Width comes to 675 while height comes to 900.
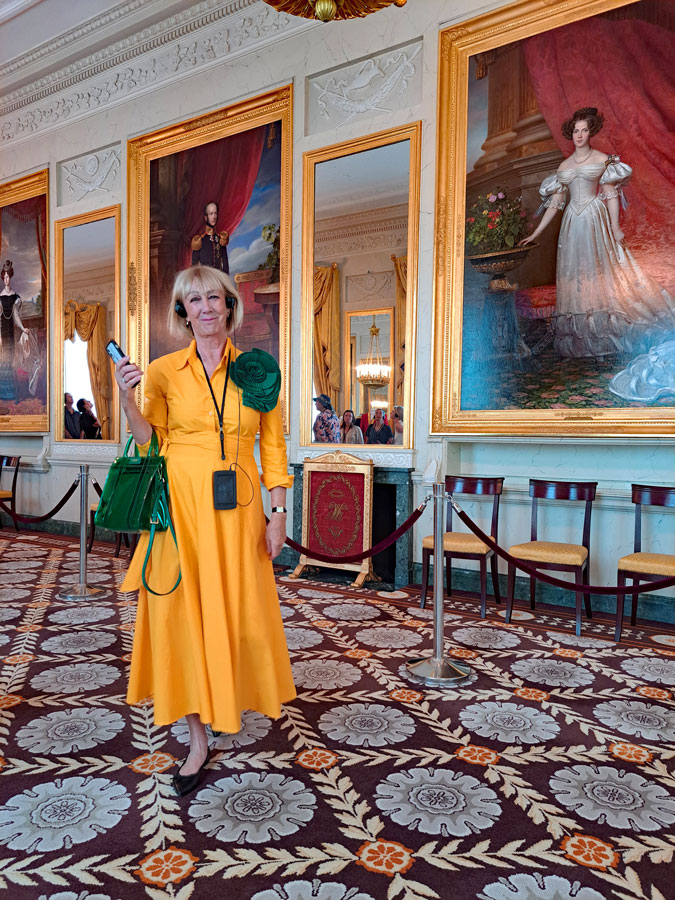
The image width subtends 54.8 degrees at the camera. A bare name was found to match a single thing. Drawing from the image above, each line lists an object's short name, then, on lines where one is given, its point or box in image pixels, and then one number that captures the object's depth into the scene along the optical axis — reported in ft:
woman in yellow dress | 7.82
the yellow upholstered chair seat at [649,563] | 14.52
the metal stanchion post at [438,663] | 11.94
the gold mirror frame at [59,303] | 31.73
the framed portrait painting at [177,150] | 23.90
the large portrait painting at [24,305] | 33.24
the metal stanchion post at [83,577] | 18.49
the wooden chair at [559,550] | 15.76
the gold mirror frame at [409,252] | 20.79
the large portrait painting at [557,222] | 16.99
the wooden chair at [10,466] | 31.48
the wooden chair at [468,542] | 16.96
